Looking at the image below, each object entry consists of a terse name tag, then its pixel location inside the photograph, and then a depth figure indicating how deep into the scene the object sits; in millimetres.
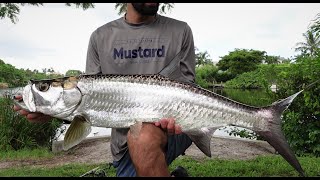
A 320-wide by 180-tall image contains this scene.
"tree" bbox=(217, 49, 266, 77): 34263
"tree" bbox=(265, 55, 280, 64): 34935
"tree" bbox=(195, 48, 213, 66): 39327
